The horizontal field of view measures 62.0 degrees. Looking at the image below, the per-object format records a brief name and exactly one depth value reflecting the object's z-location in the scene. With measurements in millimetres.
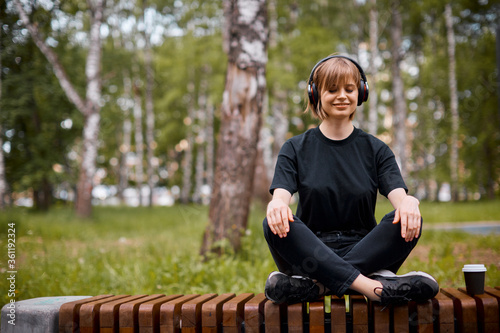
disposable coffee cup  2322
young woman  2223
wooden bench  2201
